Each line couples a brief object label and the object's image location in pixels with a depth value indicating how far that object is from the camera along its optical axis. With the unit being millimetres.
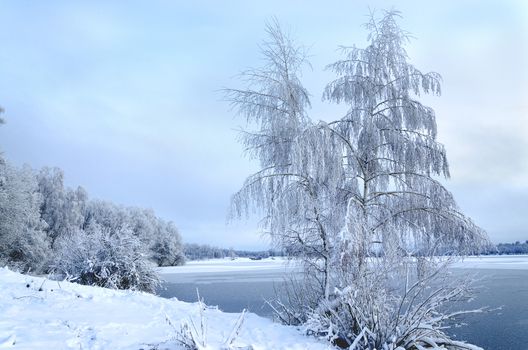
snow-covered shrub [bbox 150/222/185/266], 58375
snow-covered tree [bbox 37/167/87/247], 36969
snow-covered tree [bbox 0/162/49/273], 23969
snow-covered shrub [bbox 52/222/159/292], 18062
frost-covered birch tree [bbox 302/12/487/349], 9586
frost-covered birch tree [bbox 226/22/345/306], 8812
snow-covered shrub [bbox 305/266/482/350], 6070
